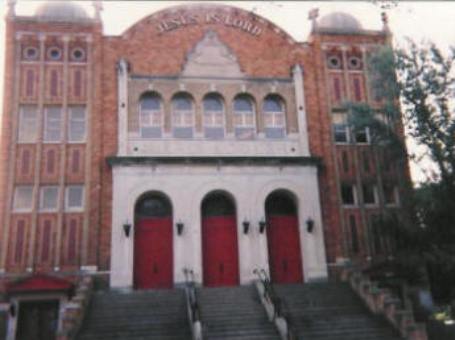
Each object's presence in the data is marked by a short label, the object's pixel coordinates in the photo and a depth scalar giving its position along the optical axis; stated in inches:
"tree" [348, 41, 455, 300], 672.4
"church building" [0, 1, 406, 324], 739.4
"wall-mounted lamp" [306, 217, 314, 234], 782.8
